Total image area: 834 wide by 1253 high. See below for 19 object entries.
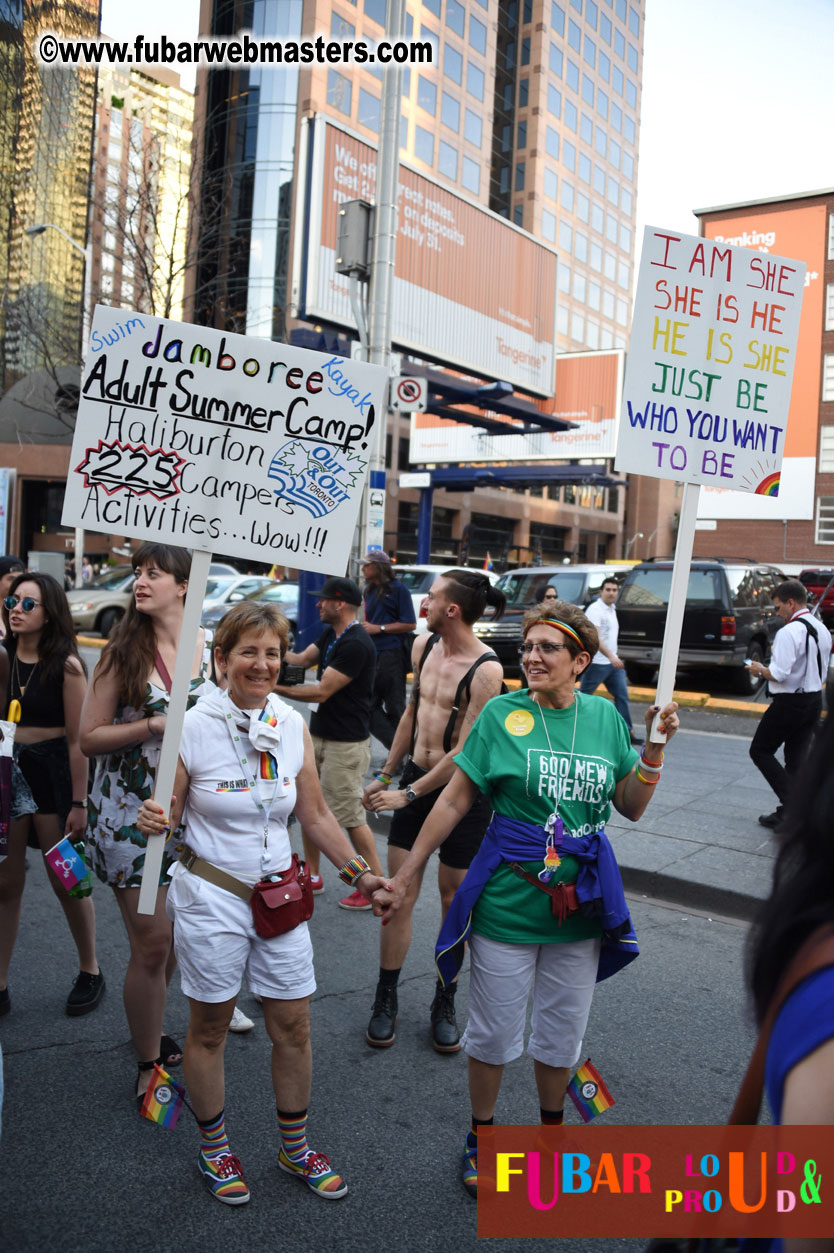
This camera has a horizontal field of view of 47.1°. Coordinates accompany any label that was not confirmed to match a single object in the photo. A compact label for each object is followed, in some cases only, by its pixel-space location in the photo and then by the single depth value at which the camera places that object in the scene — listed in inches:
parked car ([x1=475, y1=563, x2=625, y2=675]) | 564.1
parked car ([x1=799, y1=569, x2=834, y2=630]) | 884.0
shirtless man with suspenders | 153.6
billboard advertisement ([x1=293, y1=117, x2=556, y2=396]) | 686.5
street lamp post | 878.4
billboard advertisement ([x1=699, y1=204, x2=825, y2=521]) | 1622.8
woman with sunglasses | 158.1
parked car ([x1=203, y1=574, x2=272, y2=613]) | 761.6
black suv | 564.4
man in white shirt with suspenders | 272.5
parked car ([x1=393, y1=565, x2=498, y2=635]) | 656.4
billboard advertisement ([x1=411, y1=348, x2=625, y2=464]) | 1223.5
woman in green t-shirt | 112.5
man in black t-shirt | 206.5
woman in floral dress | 129.6
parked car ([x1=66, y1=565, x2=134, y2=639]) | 832.3
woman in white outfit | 110.3
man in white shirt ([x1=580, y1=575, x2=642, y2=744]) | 390.6
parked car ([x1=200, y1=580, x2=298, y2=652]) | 702.5
